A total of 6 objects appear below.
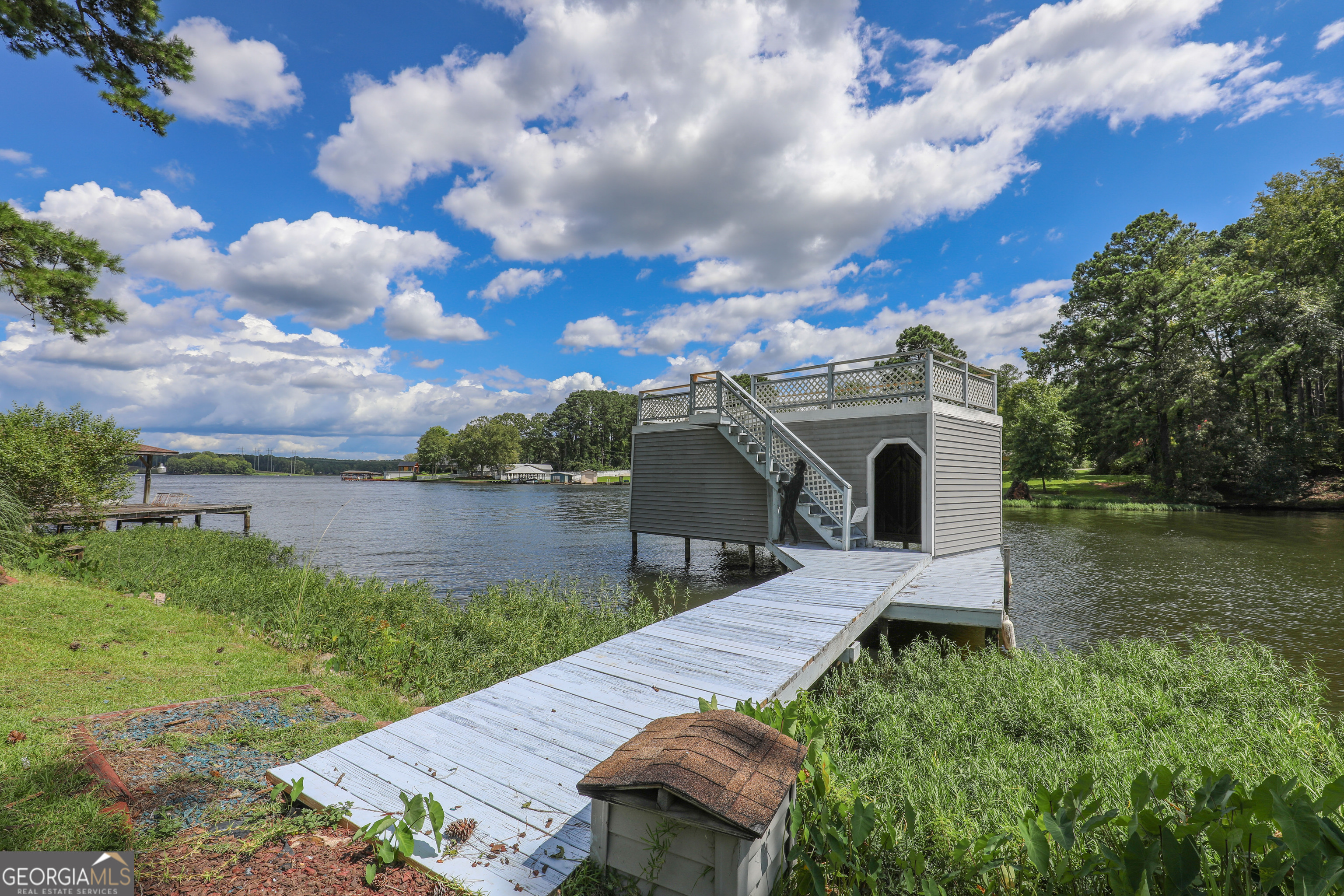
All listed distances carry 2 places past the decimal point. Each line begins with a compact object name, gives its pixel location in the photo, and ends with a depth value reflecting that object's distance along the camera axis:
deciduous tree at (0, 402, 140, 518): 12.44
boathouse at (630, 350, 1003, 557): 10.95
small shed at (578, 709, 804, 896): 1.93
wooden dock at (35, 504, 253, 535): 18.91
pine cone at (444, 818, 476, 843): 2.63
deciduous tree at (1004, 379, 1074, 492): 37.06
